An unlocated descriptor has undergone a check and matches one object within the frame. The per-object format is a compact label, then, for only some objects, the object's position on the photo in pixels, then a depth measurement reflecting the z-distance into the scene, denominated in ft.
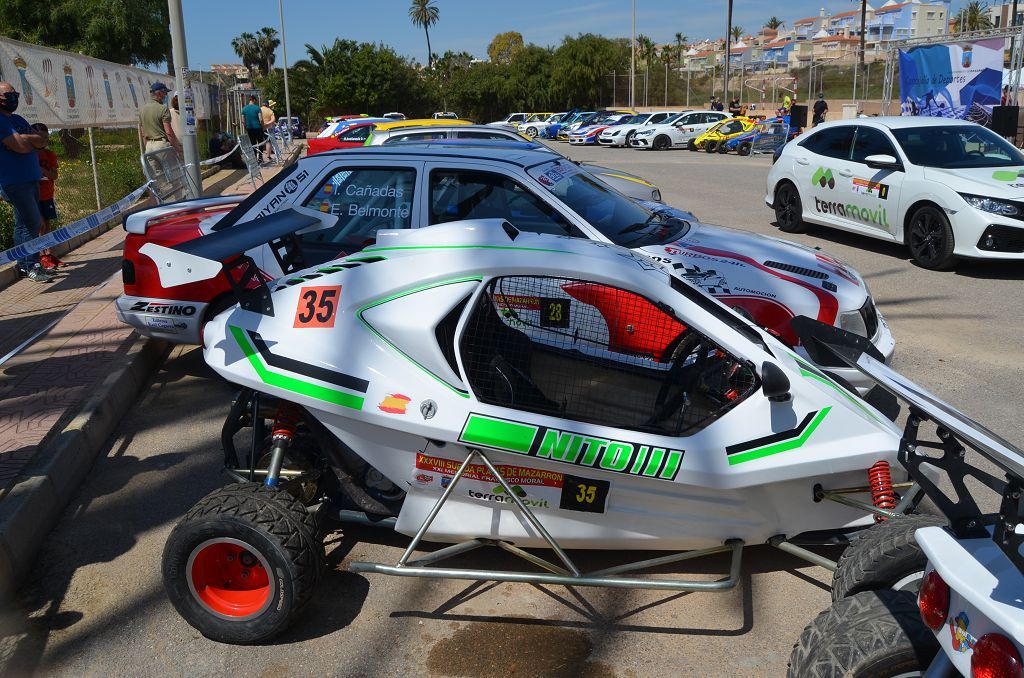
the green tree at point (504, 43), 385.09
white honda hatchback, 29.60
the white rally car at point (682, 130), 109.50
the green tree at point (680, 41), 333.21
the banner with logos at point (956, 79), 75.20
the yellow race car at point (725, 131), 97.50
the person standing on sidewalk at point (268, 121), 82.23
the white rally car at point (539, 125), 153.17
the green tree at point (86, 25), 132.05
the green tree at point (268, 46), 362.74
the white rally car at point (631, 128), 114.32
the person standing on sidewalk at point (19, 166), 27.37
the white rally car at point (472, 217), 18.29
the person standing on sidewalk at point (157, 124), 45.88
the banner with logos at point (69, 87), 35.01
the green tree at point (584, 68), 220.23
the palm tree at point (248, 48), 365.81
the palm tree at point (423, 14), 360.28
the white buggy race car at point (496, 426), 10.81
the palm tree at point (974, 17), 326.24
